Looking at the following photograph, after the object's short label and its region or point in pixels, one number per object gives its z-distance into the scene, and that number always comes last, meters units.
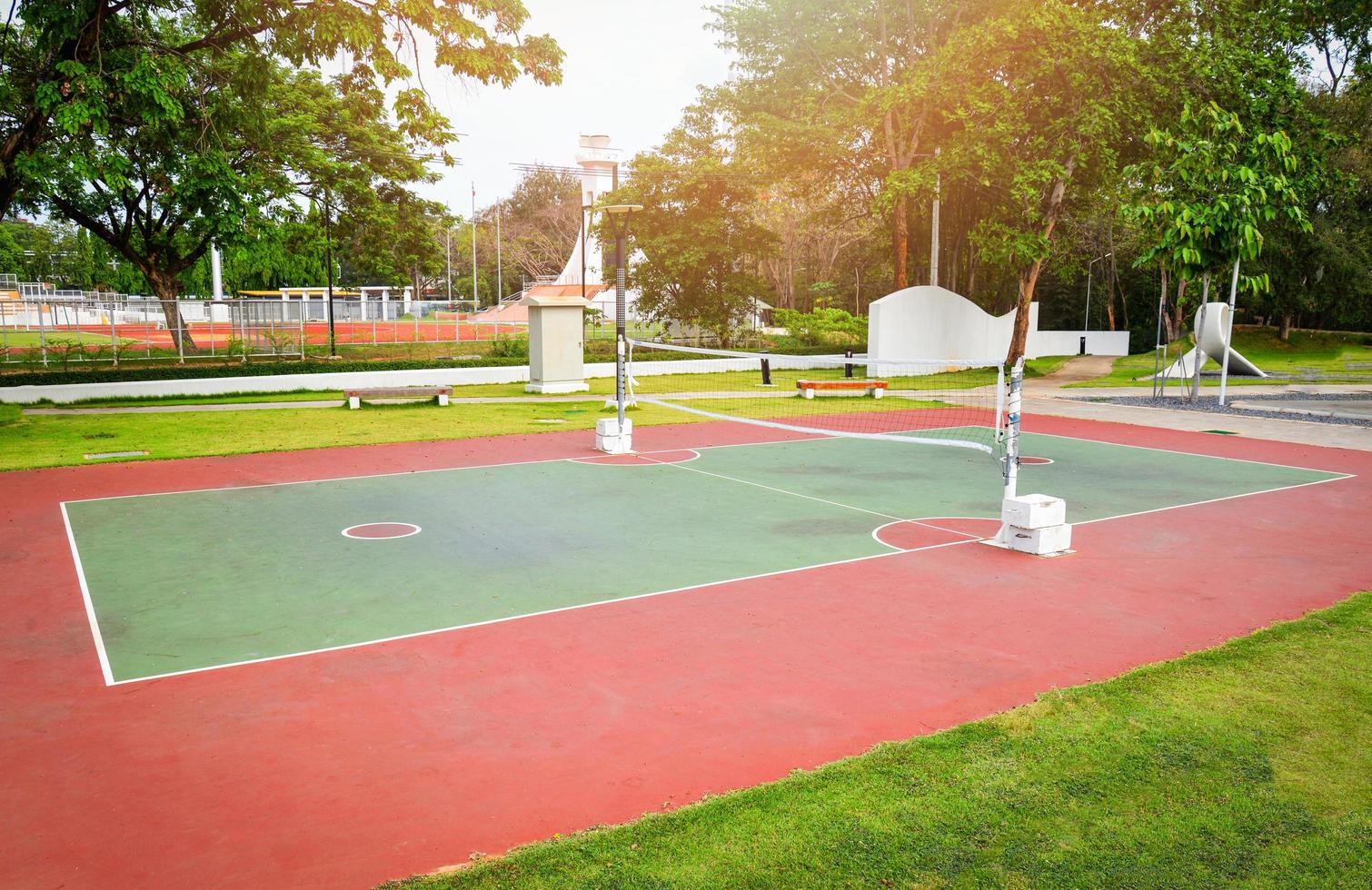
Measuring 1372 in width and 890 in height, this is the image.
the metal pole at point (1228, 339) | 23.14
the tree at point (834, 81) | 35.69
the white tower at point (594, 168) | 61.31
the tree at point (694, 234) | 38.84
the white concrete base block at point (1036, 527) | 9.57
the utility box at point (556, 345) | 26.25
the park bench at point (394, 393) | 23.59
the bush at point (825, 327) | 41.84
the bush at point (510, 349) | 34.88
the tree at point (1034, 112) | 28.11
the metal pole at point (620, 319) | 15.52
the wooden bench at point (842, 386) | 26.05
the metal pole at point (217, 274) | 40.25
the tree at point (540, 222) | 73.94
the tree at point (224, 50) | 16.66
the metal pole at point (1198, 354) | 24.78
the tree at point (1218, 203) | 21.72
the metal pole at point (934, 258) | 35.09
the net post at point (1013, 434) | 9.77
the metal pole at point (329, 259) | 31.65
